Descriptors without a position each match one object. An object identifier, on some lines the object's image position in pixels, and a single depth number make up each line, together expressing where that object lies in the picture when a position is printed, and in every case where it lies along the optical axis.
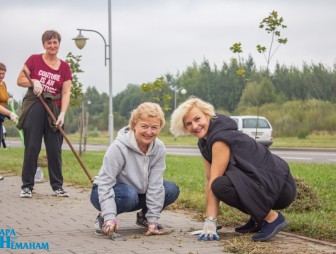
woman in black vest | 5.18
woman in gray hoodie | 5.45
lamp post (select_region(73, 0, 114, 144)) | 23.59
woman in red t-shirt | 8.34
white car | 27.77
